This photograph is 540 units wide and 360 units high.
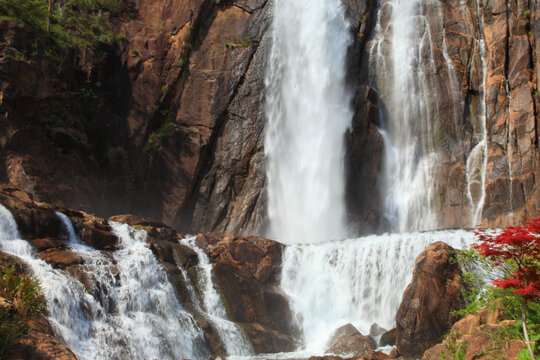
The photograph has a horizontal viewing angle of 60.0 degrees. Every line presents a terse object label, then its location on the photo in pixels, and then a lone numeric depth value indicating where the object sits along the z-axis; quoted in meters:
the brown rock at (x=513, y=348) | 7.42
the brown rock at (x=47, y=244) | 15.45
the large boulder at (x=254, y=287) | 18.30
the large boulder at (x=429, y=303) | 13.88
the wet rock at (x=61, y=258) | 14.79
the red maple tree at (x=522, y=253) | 6.89
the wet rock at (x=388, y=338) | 16.03
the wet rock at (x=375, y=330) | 17.41
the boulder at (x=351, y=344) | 15.68
